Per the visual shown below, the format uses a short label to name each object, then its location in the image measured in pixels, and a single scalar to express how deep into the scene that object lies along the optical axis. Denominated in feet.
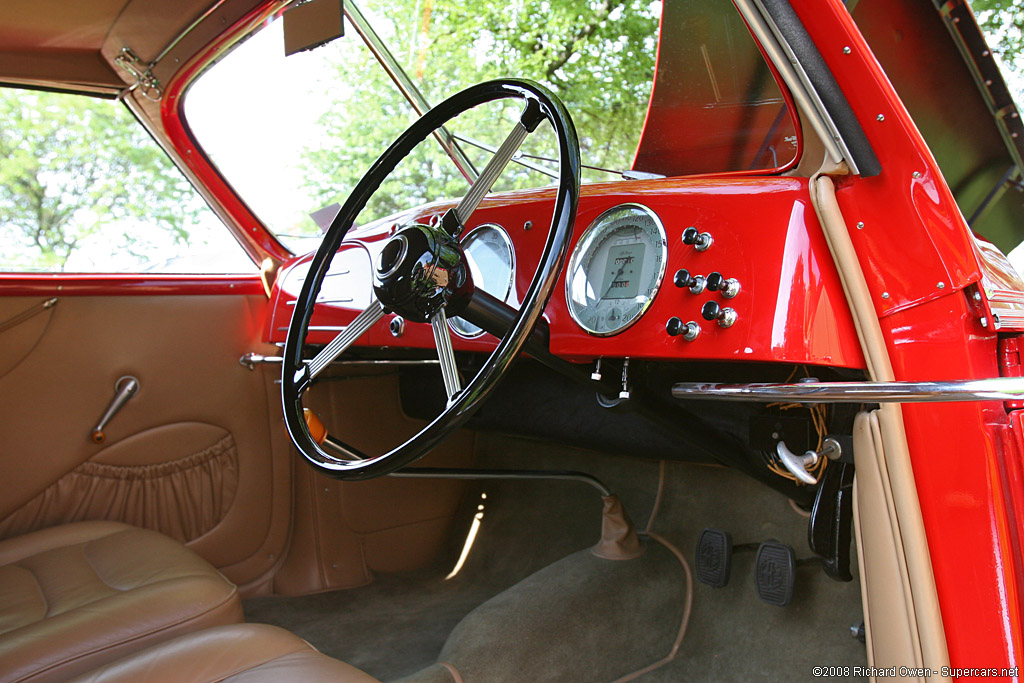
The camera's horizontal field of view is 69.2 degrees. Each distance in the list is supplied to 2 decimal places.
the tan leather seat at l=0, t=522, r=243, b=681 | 3.76
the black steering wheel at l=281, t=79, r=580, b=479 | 3.15
